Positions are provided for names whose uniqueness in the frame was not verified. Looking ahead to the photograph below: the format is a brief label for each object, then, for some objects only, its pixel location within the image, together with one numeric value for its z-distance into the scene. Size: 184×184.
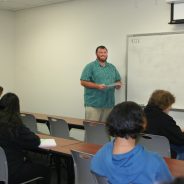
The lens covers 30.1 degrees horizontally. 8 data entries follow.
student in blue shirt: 1.79
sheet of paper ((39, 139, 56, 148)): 3.17
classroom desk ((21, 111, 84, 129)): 4.58
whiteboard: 4.93
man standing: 5.35
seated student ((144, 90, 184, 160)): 3.34
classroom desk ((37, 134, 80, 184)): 3.00
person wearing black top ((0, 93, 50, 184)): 2.94
